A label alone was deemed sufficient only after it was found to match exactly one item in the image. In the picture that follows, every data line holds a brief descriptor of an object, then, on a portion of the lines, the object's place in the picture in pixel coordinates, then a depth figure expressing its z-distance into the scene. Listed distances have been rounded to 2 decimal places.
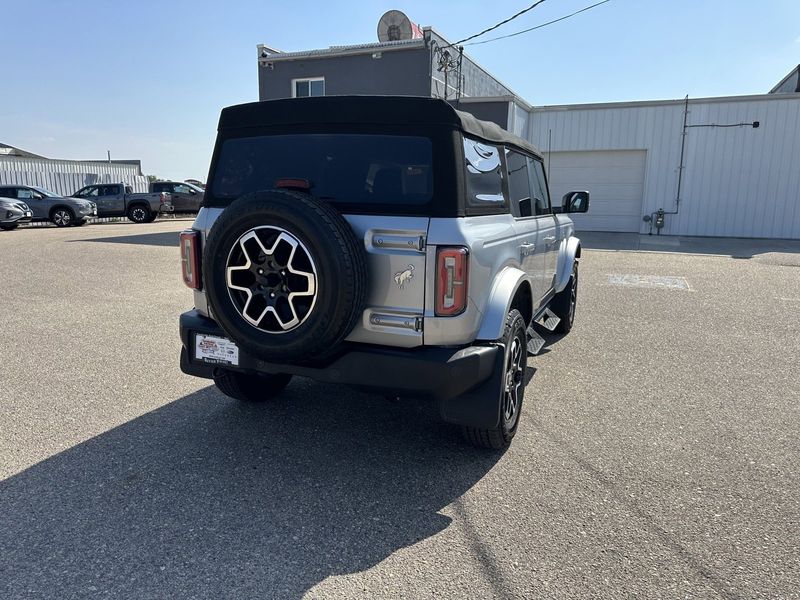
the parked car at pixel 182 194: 23.03
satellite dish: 19.28
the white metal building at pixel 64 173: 27.62
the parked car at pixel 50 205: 20.08
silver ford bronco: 2.79
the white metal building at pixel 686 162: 17.11
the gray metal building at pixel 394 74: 17.91
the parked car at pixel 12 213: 18.17
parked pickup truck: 22.53
